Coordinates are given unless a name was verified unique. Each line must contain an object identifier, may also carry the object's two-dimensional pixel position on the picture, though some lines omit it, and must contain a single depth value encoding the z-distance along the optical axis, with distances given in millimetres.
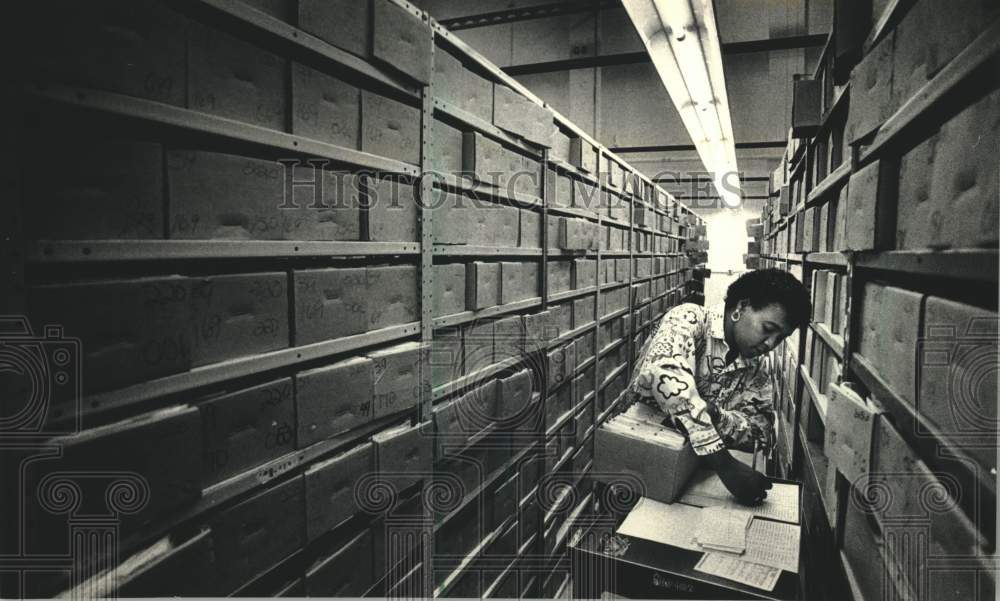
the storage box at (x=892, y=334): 1026
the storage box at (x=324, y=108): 1378
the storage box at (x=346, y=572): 1481
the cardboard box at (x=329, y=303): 1420
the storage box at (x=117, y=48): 866
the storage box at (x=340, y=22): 1376
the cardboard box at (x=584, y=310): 3701
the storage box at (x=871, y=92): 1195
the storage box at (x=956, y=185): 737
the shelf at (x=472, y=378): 2086
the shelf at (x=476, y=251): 2049
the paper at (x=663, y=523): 1604
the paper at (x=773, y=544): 1480
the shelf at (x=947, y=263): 710
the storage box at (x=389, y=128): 1621
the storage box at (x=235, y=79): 1120
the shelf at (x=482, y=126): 1998
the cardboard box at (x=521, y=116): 2420
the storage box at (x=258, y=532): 1227
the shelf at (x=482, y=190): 2030
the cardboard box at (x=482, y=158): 2189
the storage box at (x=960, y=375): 733
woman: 1835
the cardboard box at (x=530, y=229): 2770
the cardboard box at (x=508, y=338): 2502
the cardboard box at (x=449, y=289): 2043
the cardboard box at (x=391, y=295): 1682
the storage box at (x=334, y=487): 1457
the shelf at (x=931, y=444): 768
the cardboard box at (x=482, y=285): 2240
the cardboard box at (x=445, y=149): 1968
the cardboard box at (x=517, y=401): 2524
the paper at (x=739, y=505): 1743
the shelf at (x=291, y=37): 1174
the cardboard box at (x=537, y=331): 2832
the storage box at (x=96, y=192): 872
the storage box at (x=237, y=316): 1163
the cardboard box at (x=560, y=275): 3211
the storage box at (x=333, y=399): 1433
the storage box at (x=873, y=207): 1190
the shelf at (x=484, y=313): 2078
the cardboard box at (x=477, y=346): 2266
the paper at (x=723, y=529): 1548
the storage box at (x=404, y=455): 1710
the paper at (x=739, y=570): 1404
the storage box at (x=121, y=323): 904
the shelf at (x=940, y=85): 749
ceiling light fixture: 1992
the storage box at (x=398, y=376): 1699
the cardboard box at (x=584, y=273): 3621
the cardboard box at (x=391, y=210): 1658
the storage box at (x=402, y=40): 1597
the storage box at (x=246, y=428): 1193
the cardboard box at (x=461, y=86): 1996
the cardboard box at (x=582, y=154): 3469
